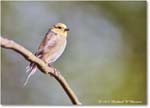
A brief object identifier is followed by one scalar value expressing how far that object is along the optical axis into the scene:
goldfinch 4.44
